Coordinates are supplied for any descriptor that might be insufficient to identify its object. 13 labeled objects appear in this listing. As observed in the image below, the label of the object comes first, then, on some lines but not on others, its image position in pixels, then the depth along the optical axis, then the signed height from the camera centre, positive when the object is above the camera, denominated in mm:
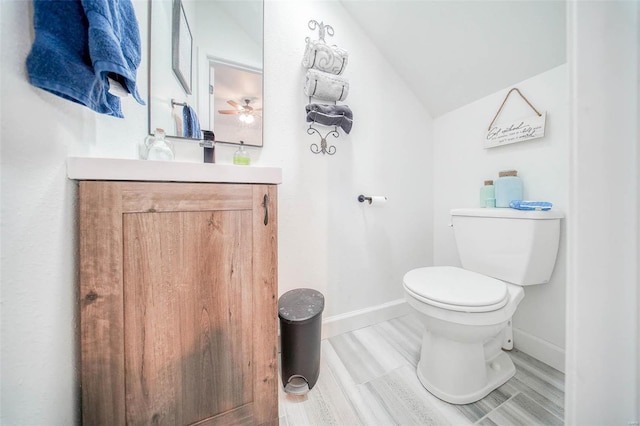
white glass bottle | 802 +256
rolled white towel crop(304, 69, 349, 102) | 1105 +700
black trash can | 862 -576
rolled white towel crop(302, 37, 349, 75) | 1101 +852
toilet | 769 -326
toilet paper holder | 1285 +91
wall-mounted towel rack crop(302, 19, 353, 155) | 1108 +702
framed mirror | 937 +708
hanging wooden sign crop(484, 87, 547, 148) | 1031 +448
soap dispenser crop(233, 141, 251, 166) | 911 +237
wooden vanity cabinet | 498 -248
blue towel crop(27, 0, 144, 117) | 395 +336
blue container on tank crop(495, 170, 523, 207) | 1084 +131
